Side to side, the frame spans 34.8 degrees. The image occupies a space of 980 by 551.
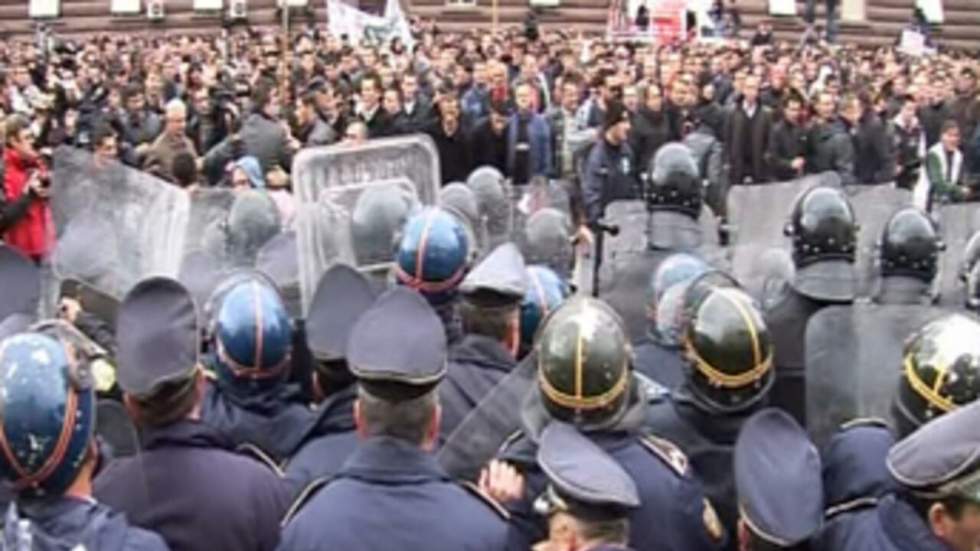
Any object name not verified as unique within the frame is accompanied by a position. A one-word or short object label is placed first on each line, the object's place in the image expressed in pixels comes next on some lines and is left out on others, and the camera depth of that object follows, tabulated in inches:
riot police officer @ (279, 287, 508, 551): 134.1
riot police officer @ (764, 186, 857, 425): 204.1
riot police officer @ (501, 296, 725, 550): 144.3
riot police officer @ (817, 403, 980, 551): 120.6
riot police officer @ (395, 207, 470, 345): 206.4
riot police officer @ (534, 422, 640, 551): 120.6
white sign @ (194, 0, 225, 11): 1232.2
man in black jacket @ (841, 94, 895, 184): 500.4
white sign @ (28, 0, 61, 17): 1277.1
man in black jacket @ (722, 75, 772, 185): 500.1
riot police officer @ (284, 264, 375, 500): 164.4
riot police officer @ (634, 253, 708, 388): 196.9
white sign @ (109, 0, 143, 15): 1251.8
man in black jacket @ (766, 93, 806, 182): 486.3
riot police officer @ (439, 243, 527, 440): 179.5
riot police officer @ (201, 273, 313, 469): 177.5
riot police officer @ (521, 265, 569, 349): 210.4
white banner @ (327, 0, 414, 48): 775.7
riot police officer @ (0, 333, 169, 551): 119.8
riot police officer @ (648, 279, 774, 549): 160.2
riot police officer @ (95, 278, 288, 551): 143.3
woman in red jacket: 343.6
